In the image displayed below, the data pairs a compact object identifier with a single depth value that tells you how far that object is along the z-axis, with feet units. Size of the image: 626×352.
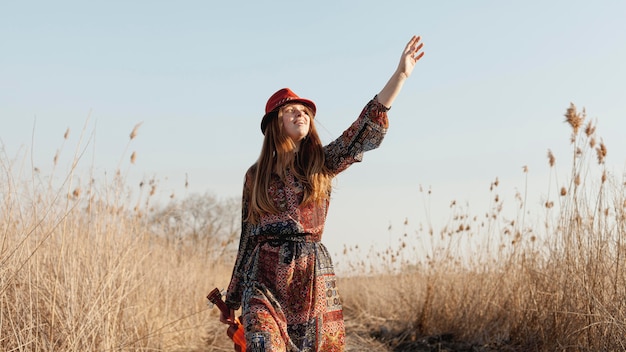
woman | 10.46
